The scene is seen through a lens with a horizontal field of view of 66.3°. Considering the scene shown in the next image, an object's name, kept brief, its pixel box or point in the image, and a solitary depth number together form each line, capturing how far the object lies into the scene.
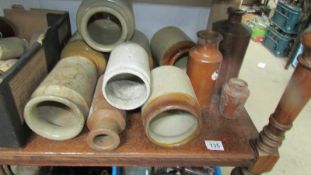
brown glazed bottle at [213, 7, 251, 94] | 0.94
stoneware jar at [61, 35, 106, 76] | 0.92
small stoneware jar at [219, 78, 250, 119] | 0.86
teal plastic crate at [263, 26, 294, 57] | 3.10
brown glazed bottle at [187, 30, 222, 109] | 0.82
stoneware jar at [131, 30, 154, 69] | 1.10
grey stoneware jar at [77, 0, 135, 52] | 0.85
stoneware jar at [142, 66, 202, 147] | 0.71
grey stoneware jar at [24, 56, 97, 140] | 0.70
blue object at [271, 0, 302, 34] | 2.93
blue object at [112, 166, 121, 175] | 1.02
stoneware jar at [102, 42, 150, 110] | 0.72
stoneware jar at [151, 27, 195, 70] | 1.03
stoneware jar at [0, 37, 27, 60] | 0.90
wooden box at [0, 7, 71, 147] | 0.65
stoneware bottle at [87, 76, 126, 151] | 0.69
